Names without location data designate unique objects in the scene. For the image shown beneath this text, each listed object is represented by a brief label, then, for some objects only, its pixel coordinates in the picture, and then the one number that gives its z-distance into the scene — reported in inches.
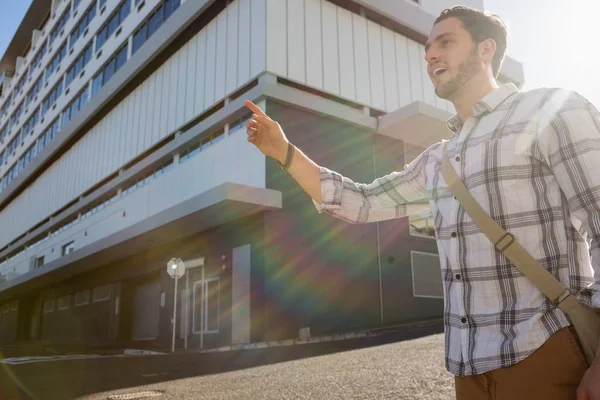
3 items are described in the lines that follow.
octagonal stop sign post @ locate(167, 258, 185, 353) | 534.3
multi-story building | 612.1
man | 50.2
